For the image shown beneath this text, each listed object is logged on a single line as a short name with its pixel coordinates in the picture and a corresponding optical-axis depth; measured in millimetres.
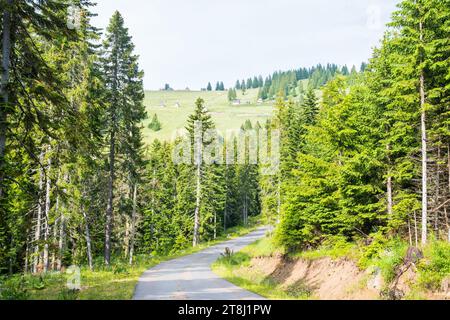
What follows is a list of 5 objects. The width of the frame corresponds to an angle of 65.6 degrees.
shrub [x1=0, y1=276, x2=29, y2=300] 13271
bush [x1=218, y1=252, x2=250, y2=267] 32331
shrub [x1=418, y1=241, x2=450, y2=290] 14281
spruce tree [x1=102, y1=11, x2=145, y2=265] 28484
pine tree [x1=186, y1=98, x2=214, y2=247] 48338
